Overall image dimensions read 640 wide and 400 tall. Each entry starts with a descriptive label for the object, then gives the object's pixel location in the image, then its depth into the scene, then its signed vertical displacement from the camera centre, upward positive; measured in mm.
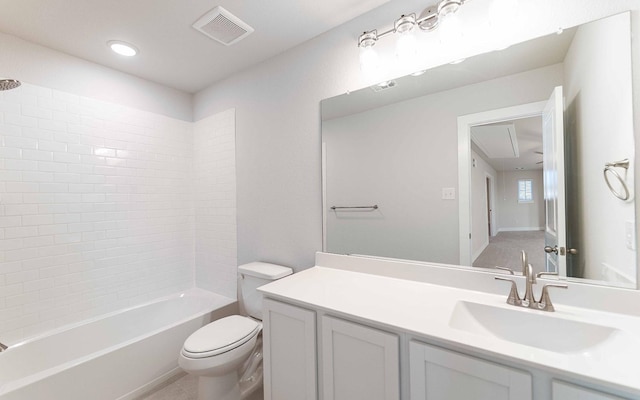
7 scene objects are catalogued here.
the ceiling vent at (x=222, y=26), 1623 +1149
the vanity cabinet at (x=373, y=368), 771 -591
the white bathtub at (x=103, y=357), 1499 -1001
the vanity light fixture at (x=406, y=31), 1286 +913
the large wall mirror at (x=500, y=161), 1054 +192
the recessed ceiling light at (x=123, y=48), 1893 +1157
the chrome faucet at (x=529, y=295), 1044 -394
